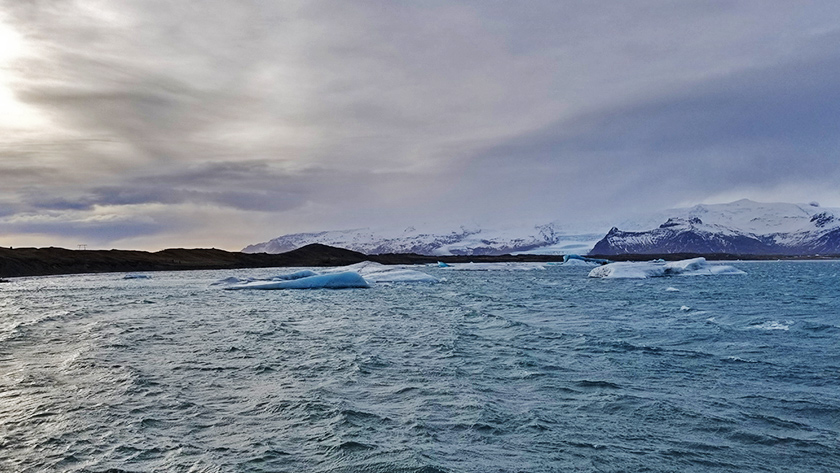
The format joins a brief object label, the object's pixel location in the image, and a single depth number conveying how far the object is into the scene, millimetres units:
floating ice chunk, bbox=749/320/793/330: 21723
